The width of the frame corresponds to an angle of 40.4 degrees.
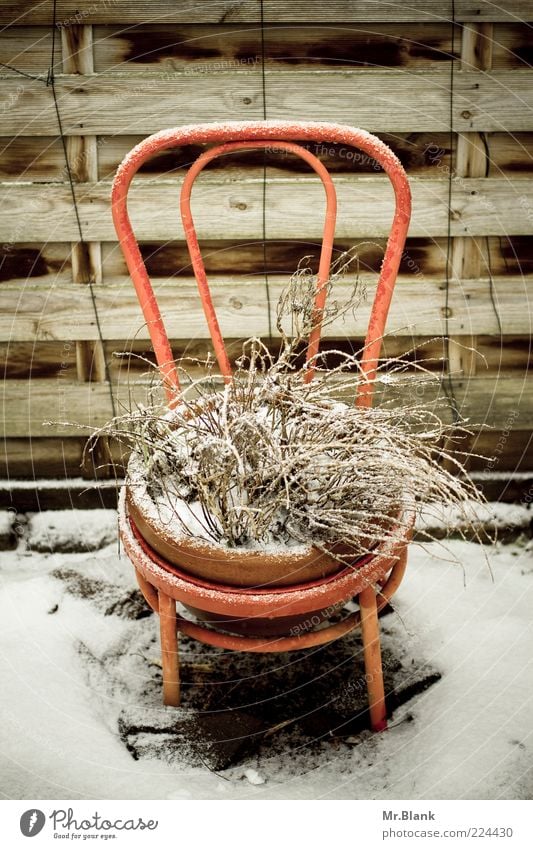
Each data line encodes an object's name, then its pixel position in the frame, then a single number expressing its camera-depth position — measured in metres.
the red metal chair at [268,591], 1.23
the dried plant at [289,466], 1.18
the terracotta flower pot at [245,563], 1.21
